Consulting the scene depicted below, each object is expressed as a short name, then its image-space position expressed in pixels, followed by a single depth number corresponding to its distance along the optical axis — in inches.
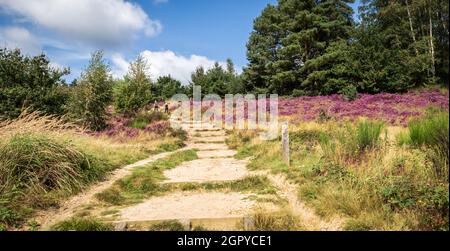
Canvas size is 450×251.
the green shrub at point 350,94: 838.5
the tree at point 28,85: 599.5
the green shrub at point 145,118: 643.6
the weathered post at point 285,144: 303.4
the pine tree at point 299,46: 1155.3
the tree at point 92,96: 619.8
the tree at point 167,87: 1787.6
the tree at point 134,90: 749.3
